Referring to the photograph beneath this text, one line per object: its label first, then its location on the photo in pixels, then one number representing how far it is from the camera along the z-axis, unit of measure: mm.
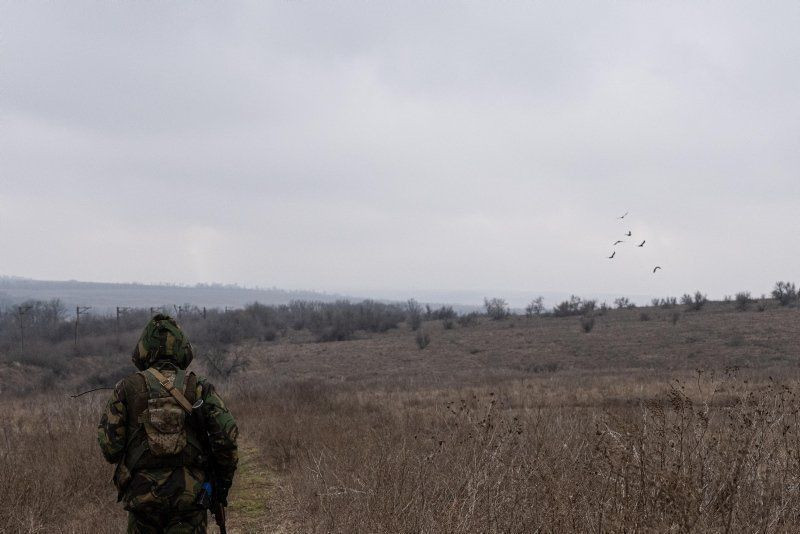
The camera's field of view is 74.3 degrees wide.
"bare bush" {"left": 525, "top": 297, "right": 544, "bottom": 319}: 46984
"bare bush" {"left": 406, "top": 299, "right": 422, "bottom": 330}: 43344
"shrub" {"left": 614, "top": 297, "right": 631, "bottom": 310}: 46391
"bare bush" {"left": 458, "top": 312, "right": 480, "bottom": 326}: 41144
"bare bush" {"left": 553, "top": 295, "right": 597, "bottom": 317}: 41094
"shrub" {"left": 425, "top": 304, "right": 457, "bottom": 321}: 48344
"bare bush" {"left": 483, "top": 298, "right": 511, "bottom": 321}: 43881
